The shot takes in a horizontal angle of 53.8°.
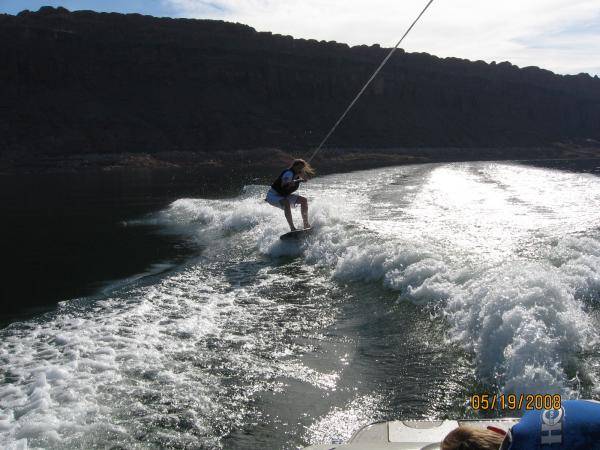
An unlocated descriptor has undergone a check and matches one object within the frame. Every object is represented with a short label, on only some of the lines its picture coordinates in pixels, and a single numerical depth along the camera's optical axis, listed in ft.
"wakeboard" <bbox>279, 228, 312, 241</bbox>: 40.78
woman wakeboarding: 41.88
